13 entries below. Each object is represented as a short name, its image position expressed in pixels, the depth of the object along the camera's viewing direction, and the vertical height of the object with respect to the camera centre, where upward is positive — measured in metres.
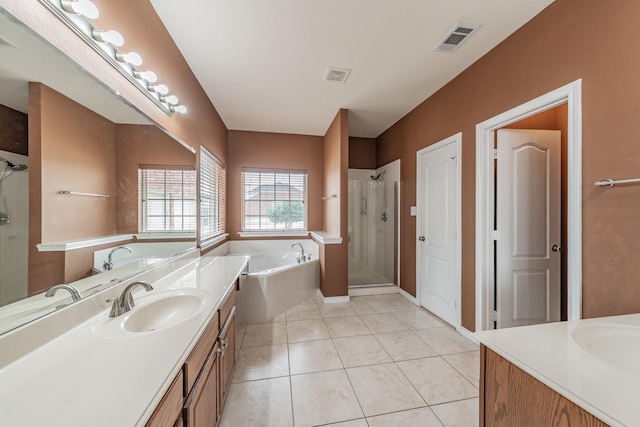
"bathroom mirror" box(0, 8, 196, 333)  0.79 +0.15
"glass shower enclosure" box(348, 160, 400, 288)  3.79 -0.29
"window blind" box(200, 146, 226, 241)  2.78 +0.23
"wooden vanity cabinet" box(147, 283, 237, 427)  0.78 -0.70
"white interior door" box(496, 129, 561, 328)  2.12 -0.13
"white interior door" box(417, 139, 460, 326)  2.54 -0.21
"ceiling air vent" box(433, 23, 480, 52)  1.79 +1.36
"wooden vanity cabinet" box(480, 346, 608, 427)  0.67 -0.59
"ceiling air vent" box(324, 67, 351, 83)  2.35 +1.38
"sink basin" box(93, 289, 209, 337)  1.02 -0.49
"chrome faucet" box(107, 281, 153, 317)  1.10 -0.42
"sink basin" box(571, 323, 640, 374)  0.90 -0.49
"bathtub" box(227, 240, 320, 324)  2.72 -0.84
